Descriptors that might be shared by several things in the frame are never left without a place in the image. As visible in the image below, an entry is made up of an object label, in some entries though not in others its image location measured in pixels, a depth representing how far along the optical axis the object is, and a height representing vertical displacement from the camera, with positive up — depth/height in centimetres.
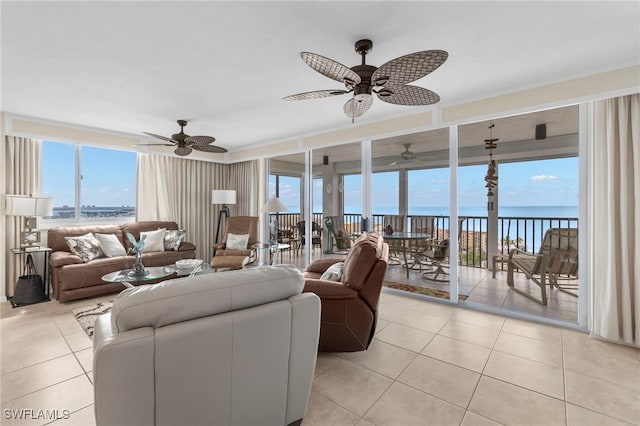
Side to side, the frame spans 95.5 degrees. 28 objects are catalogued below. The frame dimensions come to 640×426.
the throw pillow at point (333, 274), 248 -53
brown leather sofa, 363 -70
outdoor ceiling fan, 414 +80
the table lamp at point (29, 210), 353 +4
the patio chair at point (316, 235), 530 -41
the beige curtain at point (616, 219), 254 -6
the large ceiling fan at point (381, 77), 172 +92
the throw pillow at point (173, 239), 487 -44
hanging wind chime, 424 +58
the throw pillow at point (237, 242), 519 -53
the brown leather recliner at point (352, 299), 217 -66
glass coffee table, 302 -68
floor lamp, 590 +33
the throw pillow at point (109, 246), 421 -48
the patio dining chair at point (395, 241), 461 -47
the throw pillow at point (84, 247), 395 -47
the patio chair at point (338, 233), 500 -36
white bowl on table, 348 -63
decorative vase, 318 -62
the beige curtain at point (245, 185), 618 +61
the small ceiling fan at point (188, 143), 397 +99
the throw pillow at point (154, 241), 470 -46
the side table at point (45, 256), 365 -58
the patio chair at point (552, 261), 322 -60
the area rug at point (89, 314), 293 -114
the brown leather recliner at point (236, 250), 460 -57
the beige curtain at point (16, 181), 385 +44
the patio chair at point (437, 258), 420 -68
